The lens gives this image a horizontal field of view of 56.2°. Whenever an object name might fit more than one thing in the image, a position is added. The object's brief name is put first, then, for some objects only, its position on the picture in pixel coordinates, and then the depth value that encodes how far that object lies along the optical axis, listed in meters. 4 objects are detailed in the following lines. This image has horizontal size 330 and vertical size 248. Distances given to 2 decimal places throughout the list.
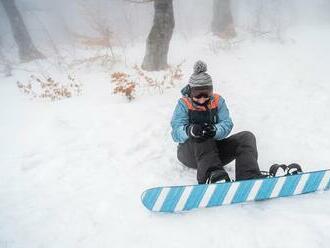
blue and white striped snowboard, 2.98
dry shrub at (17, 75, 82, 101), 6.48
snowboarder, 3.12
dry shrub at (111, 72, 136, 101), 5.87
